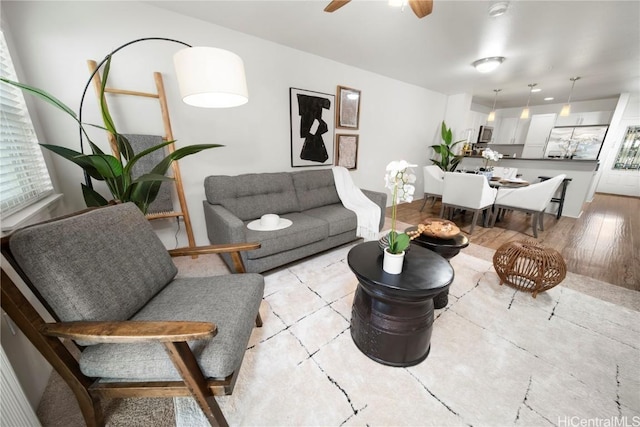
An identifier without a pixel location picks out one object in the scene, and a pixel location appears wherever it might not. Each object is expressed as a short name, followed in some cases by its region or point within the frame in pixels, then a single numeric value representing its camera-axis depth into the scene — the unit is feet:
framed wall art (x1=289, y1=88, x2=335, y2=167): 9.16
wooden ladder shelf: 5.49
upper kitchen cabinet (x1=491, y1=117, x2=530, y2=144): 20.74
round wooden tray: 5.15
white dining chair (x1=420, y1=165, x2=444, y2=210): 12.49
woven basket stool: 5.48
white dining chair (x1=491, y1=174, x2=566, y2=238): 9.28
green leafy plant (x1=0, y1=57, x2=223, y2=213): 4.16
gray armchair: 2.40
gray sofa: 6.23
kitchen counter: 11.92
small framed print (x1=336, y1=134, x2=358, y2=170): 10.94
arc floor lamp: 3.88
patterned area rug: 3.33
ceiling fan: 4.37
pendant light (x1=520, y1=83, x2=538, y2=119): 13.23
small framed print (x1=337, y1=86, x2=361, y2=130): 10.39
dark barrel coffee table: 3.58
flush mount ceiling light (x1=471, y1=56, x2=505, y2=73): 9.13
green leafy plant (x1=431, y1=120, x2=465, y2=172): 14.60
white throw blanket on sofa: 8.34
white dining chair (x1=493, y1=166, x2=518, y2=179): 13.47
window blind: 3.83
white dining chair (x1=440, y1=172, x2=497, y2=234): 9.42
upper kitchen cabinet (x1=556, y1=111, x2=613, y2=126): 17.49
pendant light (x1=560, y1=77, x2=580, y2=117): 11.92
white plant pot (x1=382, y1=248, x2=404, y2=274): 3.82
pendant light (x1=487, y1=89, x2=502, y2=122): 14.89
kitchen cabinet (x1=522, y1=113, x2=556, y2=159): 18.60
